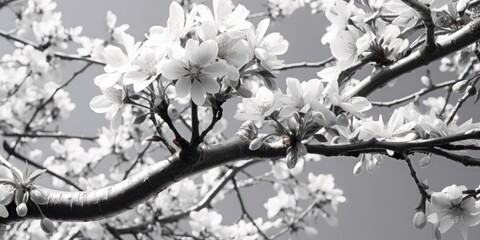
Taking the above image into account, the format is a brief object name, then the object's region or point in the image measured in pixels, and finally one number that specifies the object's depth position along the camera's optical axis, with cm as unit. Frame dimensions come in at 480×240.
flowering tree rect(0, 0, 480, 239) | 89
